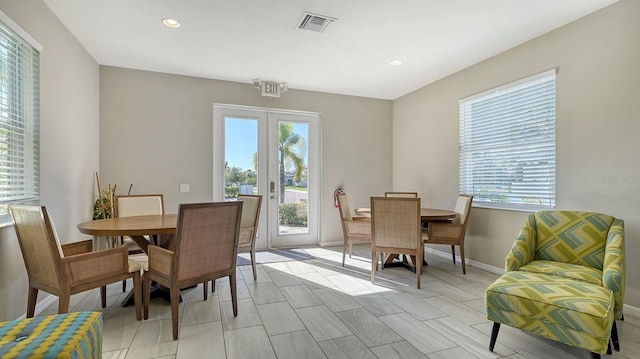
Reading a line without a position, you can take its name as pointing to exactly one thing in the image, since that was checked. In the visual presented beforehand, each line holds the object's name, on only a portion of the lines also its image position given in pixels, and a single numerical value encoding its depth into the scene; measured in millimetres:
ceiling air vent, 2895
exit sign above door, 4723
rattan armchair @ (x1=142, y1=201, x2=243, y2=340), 2158
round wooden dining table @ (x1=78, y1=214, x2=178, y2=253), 2297
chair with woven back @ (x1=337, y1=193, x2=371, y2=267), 3936
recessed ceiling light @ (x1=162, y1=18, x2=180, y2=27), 2959
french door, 4801
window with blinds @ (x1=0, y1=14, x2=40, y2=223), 2240
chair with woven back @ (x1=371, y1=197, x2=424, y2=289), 3213
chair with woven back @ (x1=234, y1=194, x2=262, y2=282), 3521
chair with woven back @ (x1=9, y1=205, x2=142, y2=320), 1952
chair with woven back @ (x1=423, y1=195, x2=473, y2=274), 3691
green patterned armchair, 1758
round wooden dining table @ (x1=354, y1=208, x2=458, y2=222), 3557
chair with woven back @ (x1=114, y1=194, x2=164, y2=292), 3169
